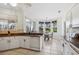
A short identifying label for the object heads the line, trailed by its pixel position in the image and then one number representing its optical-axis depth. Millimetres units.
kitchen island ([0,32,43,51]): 2508
